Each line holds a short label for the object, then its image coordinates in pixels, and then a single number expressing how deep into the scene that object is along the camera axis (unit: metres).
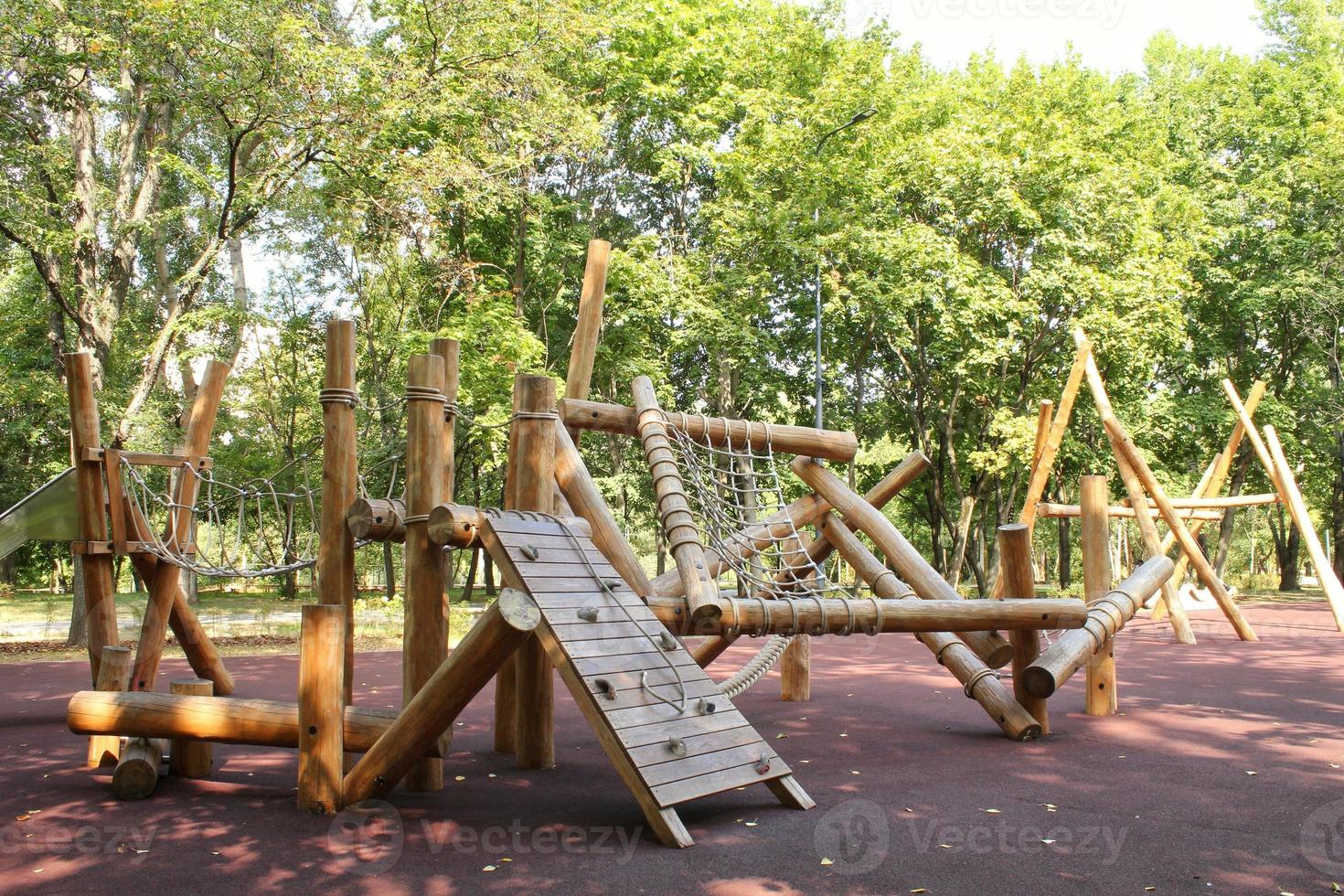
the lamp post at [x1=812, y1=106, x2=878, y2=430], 17.22
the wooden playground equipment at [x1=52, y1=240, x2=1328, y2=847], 4.47
